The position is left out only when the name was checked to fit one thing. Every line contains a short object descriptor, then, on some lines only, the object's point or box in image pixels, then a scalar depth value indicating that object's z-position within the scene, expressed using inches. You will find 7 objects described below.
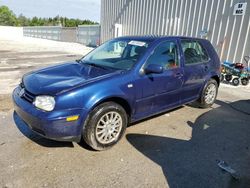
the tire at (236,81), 322.4
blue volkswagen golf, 117.6
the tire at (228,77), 339.5
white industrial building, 349.4
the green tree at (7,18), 2723.9
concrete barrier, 1635.8
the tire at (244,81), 326.0
